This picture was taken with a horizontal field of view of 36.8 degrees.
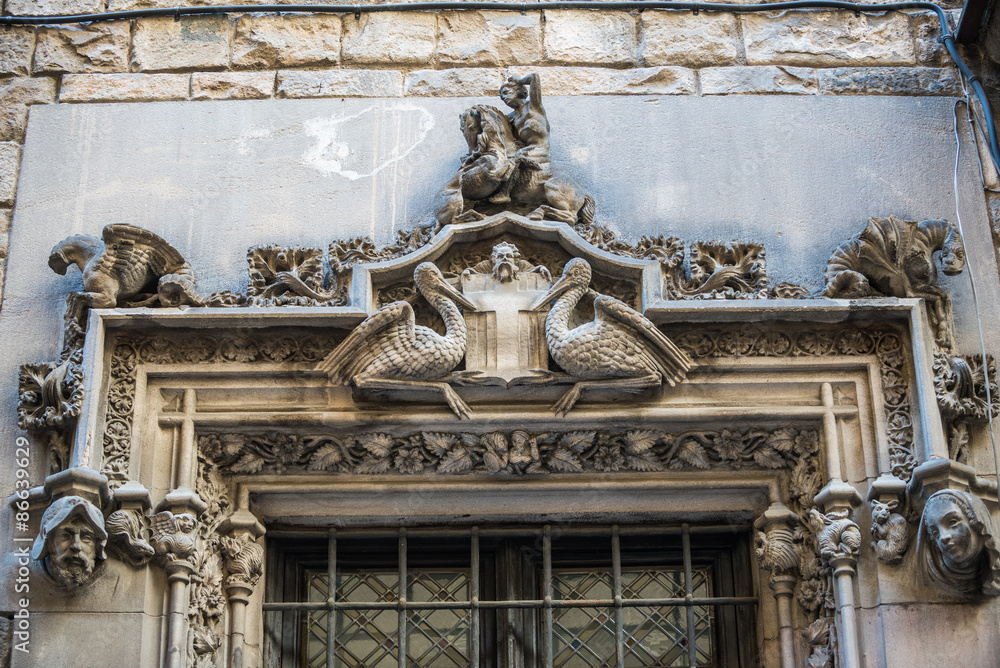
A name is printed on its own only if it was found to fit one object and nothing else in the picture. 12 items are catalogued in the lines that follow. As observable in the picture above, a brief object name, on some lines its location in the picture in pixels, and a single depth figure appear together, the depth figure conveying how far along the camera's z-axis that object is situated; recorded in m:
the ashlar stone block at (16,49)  6.62
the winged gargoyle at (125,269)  5.78
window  5.76
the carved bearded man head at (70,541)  5.20
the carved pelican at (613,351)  5.62
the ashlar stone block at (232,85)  6.56
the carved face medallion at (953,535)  5.13
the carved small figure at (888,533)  5.32
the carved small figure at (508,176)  6.05
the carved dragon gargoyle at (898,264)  5.80
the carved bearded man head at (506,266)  5.88
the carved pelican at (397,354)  5.64
